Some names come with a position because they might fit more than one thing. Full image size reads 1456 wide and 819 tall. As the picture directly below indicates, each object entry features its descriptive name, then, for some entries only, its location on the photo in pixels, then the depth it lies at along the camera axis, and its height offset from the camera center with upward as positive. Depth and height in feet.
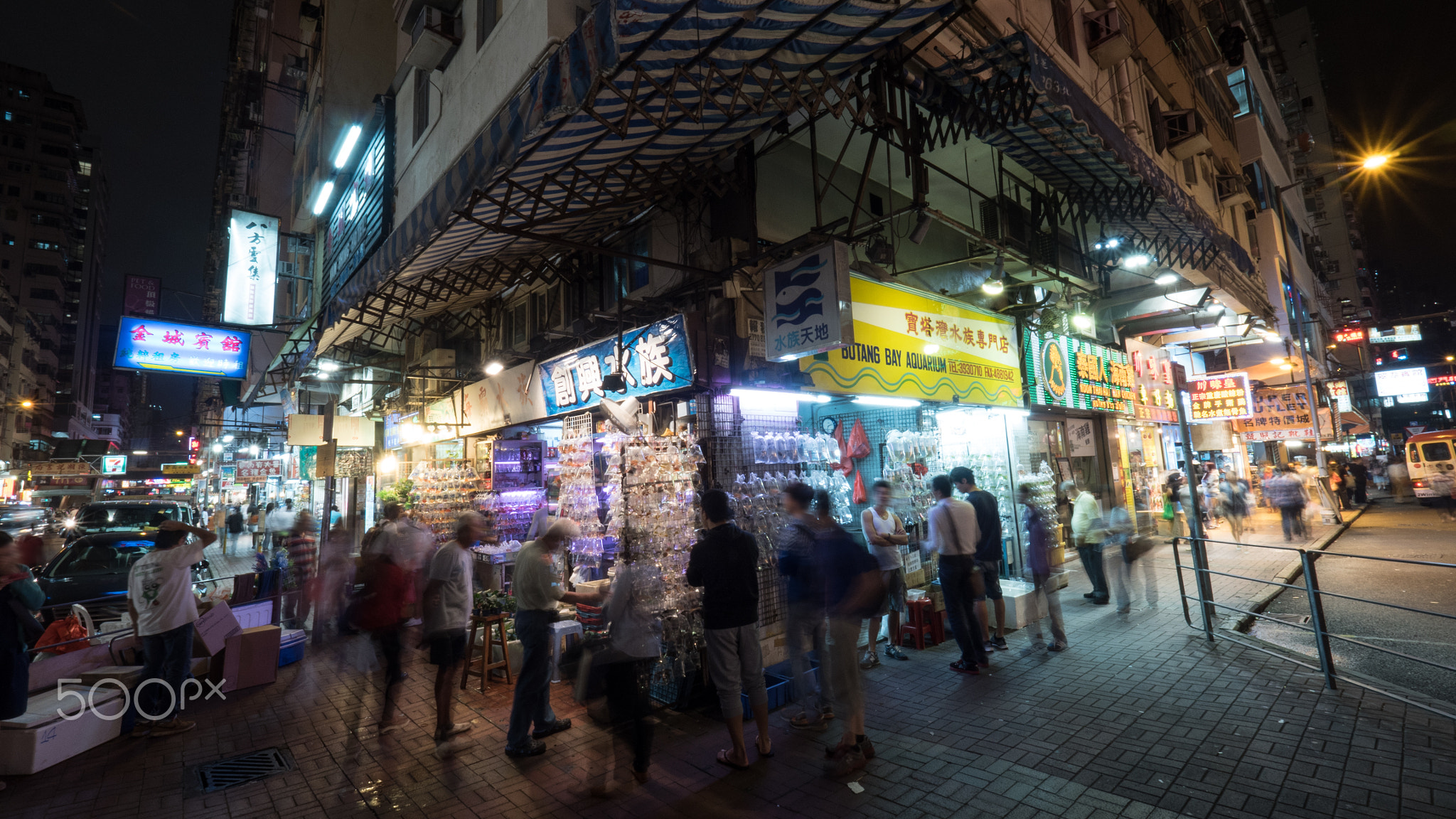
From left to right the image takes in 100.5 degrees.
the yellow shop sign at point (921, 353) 26.48 +5.58
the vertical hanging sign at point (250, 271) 47.96 +18.03
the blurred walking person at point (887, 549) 22.63 -3.12
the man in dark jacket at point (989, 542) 24.23 -3.26
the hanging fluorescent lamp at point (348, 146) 49.88 +29.40
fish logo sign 20.65 +6.19
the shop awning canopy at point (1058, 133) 19.83 +12.31
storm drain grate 16.10 -7.49
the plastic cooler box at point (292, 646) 26.78 -6.70
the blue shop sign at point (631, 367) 23.75 +5.01
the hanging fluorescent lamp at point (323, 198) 57.26 +28.65
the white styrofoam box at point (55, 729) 16.53 -6.38
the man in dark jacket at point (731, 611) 15.24 -3.48
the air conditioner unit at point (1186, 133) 43.14 +22.67
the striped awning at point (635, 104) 12.76 +9.39
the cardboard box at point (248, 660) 23.17 -6.36
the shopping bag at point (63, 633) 21.58 -4.56
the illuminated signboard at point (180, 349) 35.94 +9.33
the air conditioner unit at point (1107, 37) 35.40 +24.54
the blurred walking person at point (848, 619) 15.40 -3.94
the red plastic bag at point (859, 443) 30.22 +1.17
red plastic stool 25.13 -6.80
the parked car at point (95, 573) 30.66 -3.53
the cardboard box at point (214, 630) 22.77 -5.04
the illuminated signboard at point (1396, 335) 164.66 +29.22
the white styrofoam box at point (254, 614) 27.43 -5.37
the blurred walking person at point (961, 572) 22.08 -4.02
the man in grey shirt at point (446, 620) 17.97 -3.98
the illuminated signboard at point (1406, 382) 120.47 +11.36
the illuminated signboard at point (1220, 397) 52.19 +4.47
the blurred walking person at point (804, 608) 17.03 -3.94
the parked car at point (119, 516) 41.39 -0.91
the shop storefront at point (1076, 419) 38.88 +2.79
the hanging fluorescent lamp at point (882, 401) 28.45 +3.14
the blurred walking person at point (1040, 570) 23.85 -4.56
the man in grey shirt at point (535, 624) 16.89 -4.02
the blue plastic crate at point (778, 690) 19.61 -7.16
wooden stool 22.62 -6.32
